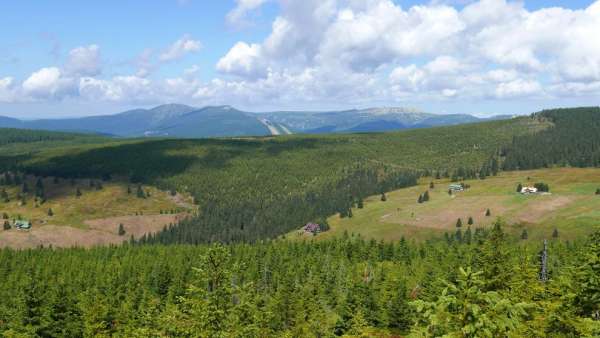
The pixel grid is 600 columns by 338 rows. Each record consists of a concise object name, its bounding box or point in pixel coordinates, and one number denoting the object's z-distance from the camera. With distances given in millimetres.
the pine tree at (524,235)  191875
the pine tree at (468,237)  191900
